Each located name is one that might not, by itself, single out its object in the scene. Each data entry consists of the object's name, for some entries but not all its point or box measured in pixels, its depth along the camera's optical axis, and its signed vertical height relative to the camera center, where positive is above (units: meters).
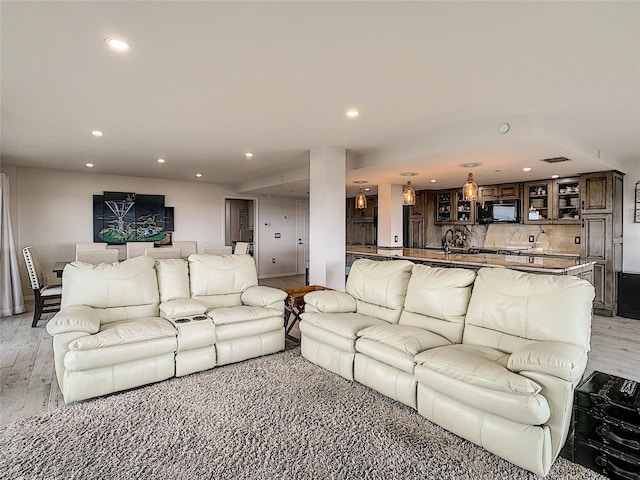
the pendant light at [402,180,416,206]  5.39 +0.53
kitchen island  4.07 -0.44
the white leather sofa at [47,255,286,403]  2.63 -0.81
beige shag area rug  1.90 -1.30
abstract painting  7.25 +0.26
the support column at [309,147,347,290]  4.75 +0.19
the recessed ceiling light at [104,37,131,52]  2.09 +1.14
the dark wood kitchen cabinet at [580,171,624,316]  5.62 -0.05
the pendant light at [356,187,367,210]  6.38 +0.51
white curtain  5.22 -0.56
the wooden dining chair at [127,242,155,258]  5.86 -0.31
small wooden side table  4.11 -0.86
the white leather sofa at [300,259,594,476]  1.91 -0.83
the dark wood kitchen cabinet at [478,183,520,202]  6.91 +0.75
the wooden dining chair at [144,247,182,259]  5.37 -0.35
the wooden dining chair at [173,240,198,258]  6.11 -0.30
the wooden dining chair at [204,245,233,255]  6.41 -0.38
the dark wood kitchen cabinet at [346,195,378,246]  10.15 +0.18
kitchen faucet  8.40 -0.20
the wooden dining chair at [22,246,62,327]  4.75 -0.83
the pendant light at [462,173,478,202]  4.54 +0.51
